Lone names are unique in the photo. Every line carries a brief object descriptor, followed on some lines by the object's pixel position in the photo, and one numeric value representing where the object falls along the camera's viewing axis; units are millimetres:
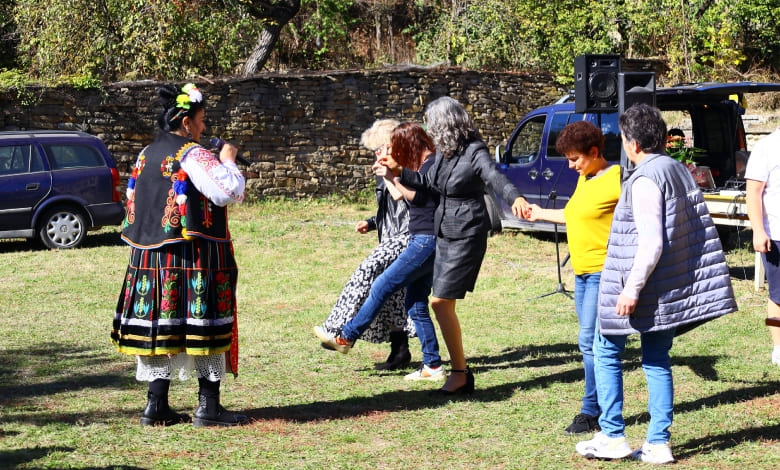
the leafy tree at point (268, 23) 20141
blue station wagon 13633
